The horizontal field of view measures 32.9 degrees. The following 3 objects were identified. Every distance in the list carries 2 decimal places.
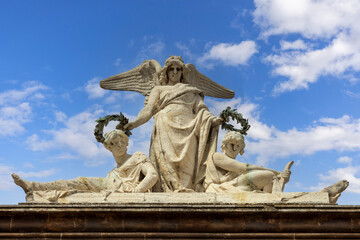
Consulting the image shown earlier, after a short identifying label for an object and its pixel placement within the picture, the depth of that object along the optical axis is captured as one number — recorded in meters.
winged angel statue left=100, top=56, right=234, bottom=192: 12.17
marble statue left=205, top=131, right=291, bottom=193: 11.57
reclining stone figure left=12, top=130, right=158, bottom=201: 11.41
